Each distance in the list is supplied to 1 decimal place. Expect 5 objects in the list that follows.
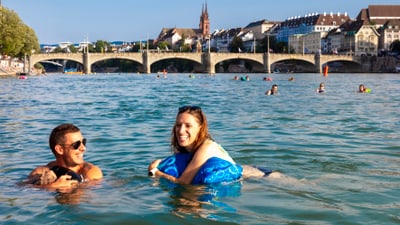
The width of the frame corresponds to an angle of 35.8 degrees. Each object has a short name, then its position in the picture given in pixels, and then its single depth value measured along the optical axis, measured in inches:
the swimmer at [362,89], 1197.7
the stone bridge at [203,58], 3890.3
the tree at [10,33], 2746.1
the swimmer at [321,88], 1227.2
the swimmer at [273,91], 1129.7
